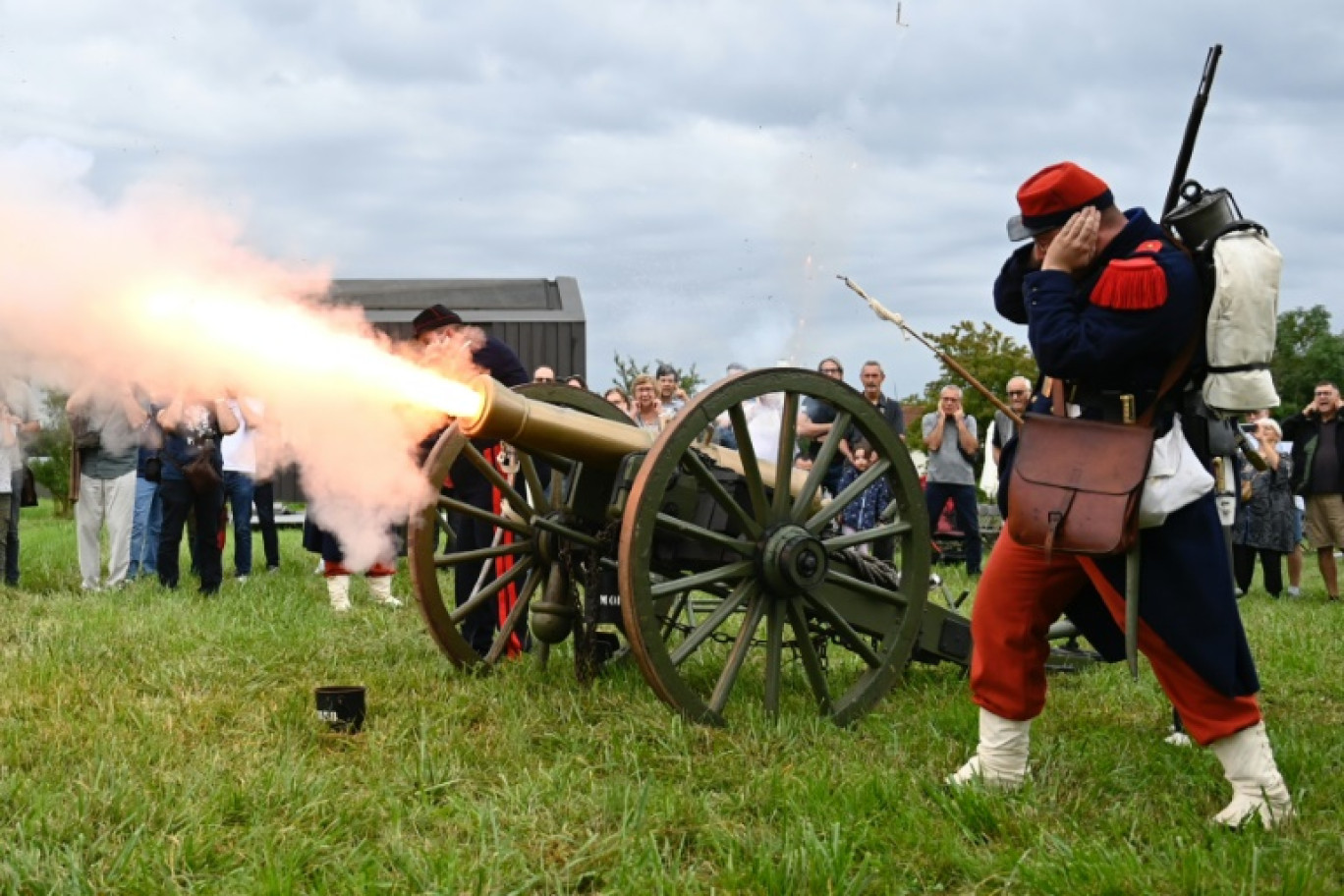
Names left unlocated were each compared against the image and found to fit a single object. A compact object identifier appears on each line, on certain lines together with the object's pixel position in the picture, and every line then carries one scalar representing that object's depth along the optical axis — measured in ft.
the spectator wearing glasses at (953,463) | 36.52
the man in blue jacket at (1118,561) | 11.76
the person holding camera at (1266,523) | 35.96
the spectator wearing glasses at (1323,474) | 36.09
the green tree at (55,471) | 74.13
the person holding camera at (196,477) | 28.30
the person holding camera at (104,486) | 30.22
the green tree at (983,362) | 97.81
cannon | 15.06
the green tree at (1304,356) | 159.43
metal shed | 51.70
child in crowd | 36.81
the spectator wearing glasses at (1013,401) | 34.99
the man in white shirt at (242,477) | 33.63
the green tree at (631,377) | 46.61
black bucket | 15.05
